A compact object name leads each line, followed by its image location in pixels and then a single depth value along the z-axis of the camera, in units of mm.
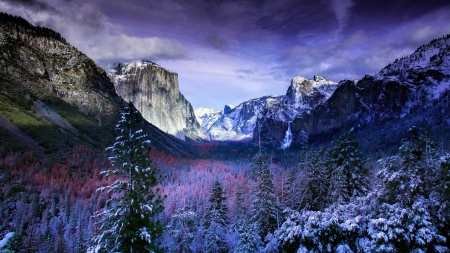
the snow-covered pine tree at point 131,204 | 13633
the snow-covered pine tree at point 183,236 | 33062
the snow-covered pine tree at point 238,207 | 39900
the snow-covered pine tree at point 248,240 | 21548
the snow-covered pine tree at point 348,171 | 22172
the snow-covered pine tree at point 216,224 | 30578
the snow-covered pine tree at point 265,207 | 27562
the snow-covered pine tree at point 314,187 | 27188
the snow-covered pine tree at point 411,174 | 12859
